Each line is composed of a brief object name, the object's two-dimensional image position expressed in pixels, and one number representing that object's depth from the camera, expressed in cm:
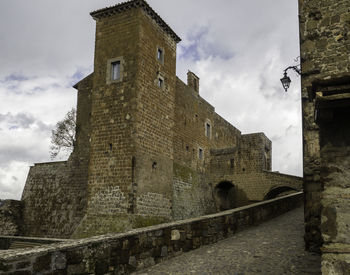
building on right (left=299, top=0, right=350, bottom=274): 394
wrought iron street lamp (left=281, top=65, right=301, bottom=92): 979
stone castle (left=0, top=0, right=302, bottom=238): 1495
